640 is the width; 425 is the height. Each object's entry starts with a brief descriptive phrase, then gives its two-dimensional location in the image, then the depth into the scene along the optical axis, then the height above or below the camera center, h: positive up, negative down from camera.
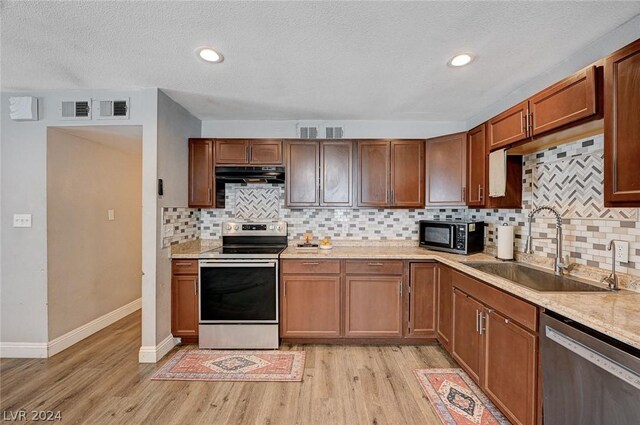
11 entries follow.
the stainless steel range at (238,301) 2.70 -0.89
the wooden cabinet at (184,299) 2.77 -0.89
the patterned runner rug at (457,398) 1.82 -1.37
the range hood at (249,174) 3.11 +0.43
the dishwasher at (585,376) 1.04 -0.71
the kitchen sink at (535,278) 1.69 -0.47
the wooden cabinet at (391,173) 3.13 +0.45
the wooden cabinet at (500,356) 1.52 -0.95
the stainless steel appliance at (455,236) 2.68 -0.25
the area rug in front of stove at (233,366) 2.27 -1.37
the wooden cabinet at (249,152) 3.15 +0.69
